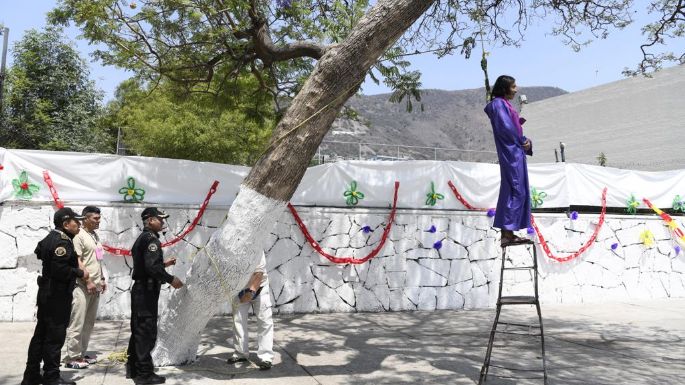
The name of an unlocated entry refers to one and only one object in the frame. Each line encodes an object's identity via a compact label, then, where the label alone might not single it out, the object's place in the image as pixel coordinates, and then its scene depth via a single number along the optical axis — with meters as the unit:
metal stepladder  5.54
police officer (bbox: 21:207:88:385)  5.40
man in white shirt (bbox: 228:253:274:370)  6.30
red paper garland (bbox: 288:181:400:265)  10.13
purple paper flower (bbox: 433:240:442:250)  10.91
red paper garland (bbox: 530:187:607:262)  11.71
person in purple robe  5.59
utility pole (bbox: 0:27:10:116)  19.61
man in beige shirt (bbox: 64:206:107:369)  6.23
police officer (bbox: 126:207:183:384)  5.77
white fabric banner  8.89
